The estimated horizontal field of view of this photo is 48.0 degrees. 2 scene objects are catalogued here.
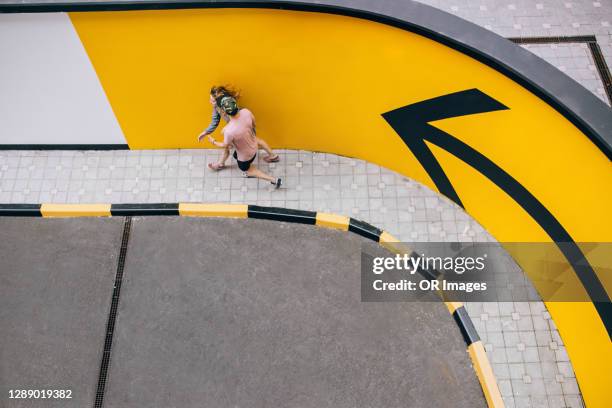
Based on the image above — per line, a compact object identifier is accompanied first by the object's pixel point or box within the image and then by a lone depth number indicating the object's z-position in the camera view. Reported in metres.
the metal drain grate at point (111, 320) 6.13
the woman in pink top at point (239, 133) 6.04
